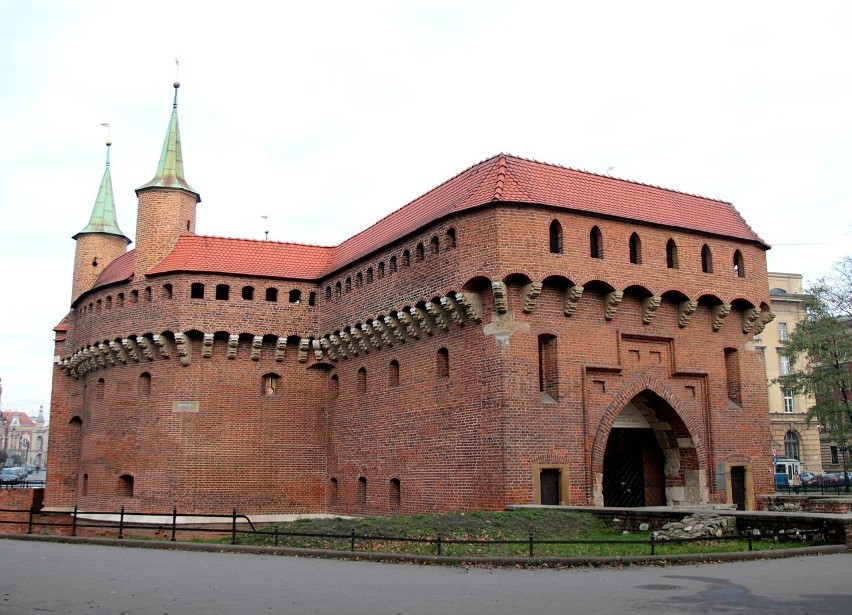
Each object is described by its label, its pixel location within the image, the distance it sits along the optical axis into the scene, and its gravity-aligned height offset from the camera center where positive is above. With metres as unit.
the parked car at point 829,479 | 42.73 -0.69
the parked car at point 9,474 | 68.28 -0.82
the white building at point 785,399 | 57.44 +4.67
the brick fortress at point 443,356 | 21.27 +3.22
